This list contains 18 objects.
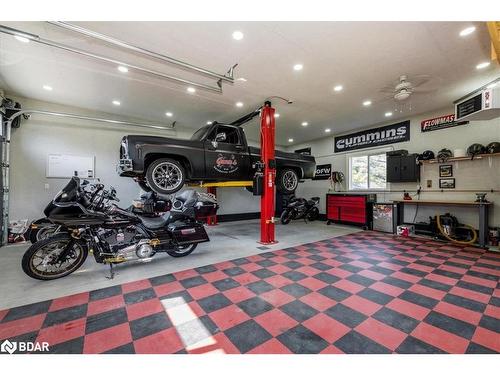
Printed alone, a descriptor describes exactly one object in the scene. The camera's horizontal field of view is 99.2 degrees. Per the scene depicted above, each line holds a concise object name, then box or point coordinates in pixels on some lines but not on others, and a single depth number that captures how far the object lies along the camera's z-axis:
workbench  4.67
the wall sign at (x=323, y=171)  9.13
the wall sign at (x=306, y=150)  10.21
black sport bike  8.04
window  7.56
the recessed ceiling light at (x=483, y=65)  3.71
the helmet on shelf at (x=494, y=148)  4.88
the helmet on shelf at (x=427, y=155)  6.04
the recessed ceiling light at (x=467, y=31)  2.87
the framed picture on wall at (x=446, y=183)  5.79
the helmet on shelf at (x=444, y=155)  5.71
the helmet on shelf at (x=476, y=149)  5.12
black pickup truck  4.01
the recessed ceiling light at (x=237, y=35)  2.94
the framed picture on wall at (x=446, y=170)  5.82
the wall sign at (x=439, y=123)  5.79
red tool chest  6.96
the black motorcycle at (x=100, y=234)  2.90
